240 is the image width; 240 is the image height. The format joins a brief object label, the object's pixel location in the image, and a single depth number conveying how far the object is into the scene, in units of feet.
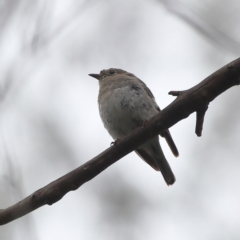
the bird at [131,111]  36.58
